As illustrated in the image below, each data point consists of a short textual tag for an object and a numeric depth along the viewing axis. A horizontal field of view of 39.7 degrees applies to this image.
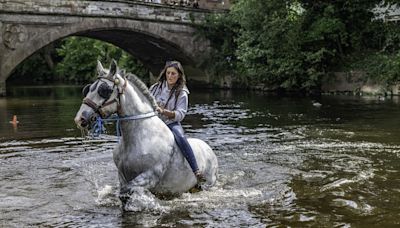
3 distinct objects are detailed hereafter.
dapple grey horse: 6.42
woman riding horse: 7.23
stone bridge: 30.30
